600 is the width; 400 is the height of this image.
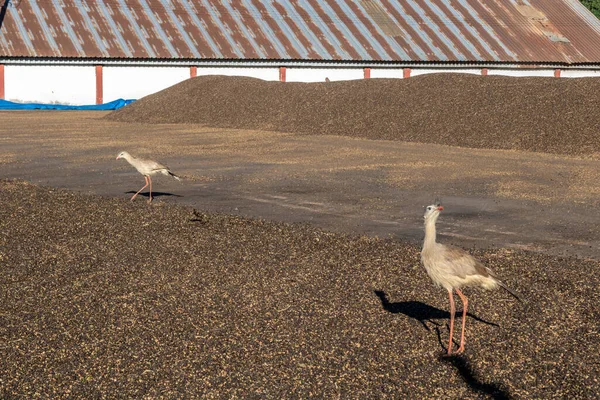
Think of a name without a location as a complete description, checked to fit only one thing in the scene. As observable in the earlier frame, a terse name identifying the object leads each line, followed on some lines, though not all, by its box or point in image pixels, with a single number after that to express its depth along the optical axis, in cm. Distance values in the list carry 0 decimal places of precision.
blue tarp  4653
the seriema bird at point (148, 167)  1664
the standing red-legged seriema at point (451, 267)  800
